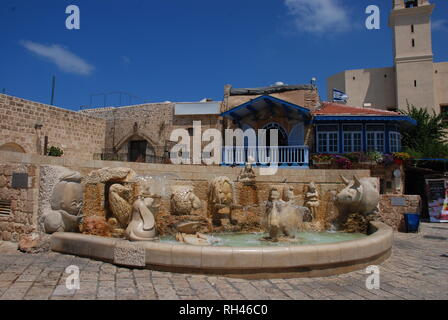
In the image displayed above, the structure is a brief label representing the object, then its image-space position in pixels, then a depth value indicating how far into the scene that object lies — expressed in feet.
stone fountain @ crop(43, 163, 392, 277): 14.60
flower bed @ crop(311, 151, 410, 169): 49.83
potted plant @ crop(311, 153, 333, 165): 51.37
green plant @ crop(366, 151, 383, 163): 50.42
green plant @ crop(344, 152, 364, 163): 51.37
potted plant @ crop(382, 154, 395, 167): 49.70
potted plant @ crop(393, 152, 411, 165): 49.73
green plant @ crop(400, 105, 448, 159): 66.33
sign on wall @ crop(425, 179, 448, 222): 43.73
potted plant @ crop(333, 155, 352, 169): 49.59
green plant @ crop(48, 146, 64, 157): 57.26
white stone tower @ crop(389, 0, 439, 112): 79.26
